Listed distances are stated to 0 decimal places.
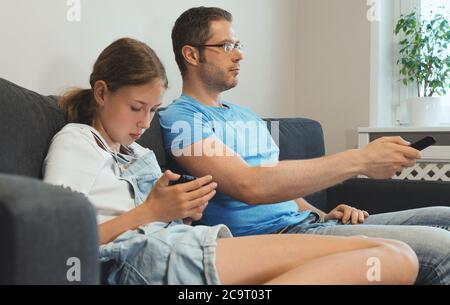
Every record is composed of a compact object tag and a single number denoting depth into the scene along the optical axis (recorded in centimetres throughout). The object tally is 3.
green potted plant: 257
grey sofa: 57
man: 124
